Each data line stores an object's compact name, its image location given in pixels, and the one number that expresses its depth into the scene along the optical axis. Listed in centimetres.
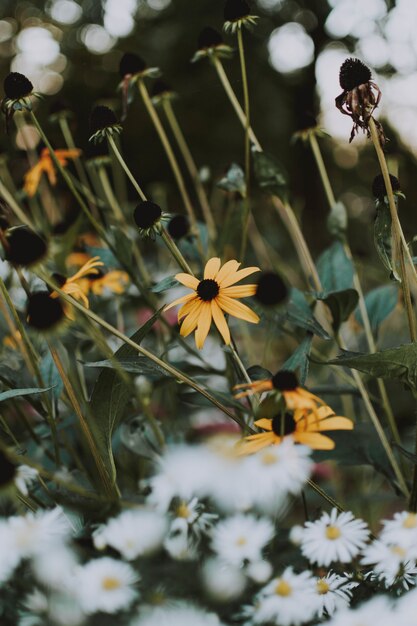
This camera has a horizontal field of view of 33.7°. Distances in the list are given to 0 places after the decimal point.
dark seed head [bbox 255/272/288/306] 44
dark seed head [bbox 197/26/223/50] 69
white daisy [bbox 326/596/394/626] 32
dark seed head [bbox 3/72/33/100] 57
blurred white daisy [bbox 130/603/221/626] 34
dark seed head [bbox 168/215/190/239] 76
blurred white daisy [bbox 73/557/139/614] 35
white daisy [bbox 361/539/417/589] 38
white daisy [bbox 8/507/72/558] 38
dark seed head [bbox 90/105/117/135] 57
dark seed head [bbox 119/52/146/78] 71
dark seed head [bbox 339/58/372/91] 47
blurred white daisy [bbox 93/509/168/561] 39
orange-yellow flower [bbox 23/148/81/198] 85
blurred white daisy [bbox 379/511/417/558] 39
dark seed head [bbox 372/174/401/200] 52
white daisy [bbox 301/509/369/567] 39
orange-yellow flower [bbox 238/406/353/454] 42
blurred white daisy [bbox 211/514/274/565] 39
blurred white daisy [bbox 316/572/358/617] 40
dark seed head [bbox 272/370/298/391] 41
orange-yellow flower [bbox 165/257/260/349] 50
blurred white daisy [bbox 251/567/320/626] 35
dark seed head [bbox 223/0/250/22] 62
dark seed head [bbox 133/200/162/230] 52
